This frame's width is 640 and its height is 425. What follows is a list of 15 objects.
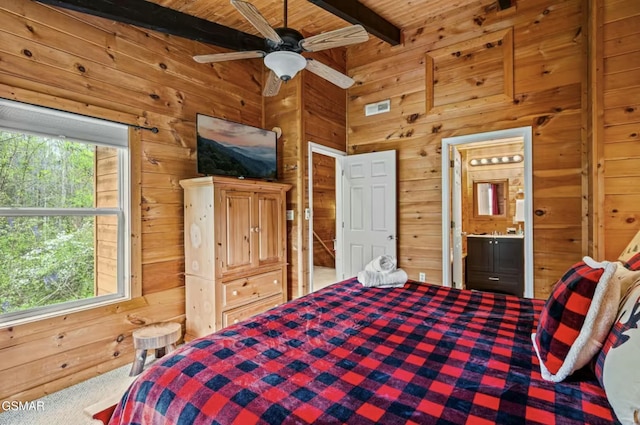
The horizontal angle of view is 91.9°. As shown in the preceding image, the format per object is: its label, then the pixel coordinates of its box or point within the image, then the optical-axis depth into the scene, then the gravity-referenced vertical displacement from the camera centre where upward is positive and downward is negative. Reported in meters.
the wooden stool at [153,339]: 2.34 -0.97
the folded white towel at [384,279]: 2.17 -0.49
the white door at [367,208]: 3.89 +0.02
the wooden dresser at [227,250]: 2.78 -0.37
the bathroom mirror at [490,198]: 5.02 +0.18
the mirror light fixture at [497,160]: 4.92 +0.80
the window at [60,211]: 2.15 +0.01
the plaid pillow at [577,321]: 0.99 -0.38
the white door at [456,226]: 3.62 -0.20
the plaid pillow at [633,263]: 1.27 -0.24
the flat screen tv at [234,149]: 2.97 +0.64
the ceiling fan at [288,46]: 1.92 +1.10
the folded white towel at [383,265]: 2.25 -0.41
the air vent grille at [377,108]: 4.01 +1.35
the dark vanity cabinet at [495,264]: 4.36 -0.80
